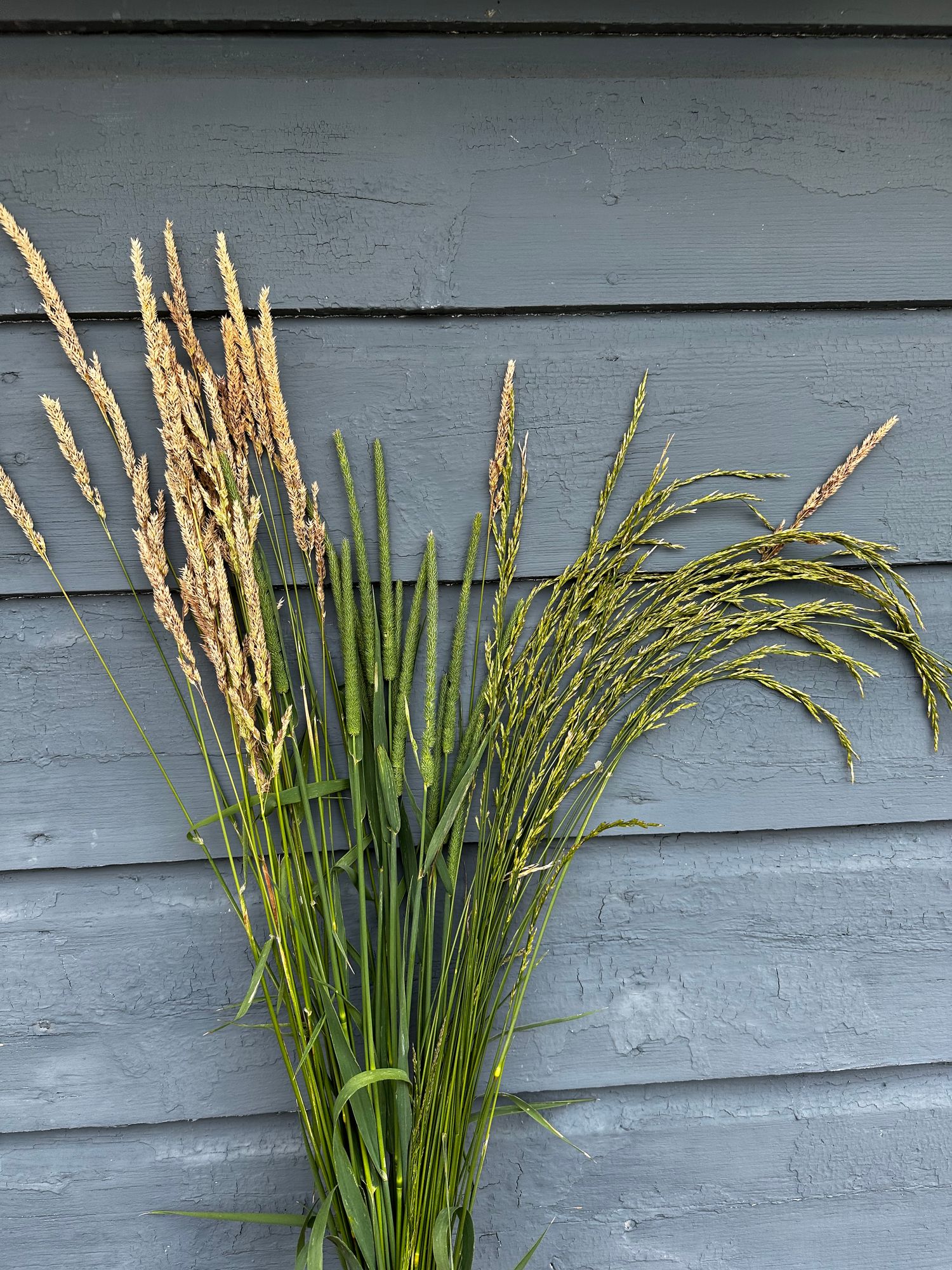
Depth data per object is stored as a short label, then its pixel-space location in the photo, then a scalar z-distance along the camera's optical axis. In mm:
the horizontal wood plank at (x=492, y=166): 813
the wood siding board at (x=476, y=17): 792
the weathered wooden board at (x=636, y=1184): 896
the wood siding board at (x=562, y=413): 850
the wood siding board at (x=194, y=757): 866
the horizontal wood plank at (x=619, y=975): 885
